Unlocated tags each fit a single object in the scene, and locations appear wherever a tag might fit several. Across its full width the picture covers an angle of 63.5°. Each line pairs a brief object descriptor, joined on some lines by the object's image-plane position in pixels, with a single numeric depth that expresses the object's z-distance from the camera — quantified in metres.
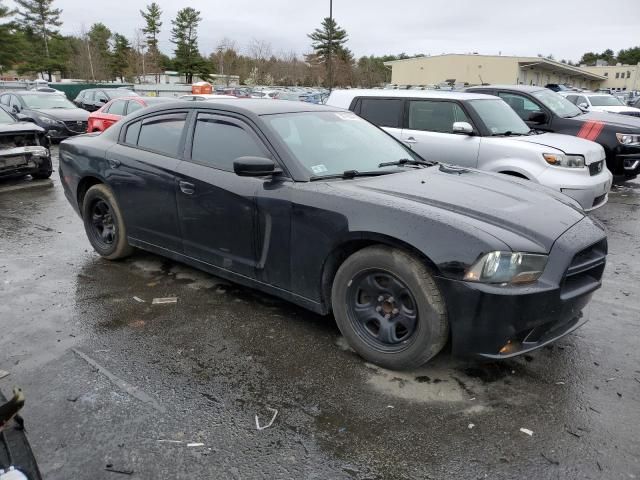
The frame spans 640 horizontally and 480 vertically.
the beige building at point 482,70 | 55.72
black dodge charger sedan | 2.88
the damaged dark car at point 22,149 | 8.81
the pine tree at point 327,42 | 79.38
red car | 13.09
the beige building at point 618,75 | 87.38
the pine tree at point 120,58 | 72.50
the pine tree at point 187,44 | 68.38
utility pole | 72.57
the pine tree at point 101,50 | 62.03
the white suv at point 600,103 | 18.89
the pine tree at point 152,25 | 73.94
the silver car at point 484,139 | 6.50
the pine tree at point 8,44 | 54.19
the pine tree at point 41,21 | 69.75
